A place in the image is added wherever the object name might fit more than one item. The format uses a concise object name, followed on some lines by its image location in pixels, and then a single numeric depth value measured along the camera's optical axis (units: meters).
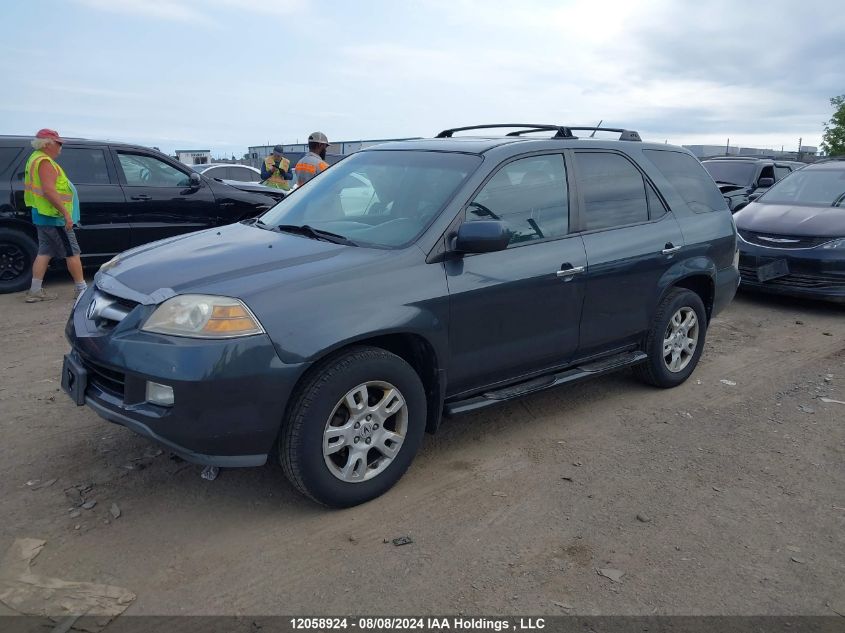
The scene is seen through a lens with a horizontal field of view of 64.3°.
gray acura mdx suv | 2.91
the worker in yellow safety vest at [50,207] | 6.74
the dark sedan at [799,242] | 7.36
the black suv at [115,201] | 7.62
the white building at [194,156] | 33.26
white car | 19.64
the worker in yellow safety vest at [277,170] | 11.31
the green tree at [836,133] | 39.28
